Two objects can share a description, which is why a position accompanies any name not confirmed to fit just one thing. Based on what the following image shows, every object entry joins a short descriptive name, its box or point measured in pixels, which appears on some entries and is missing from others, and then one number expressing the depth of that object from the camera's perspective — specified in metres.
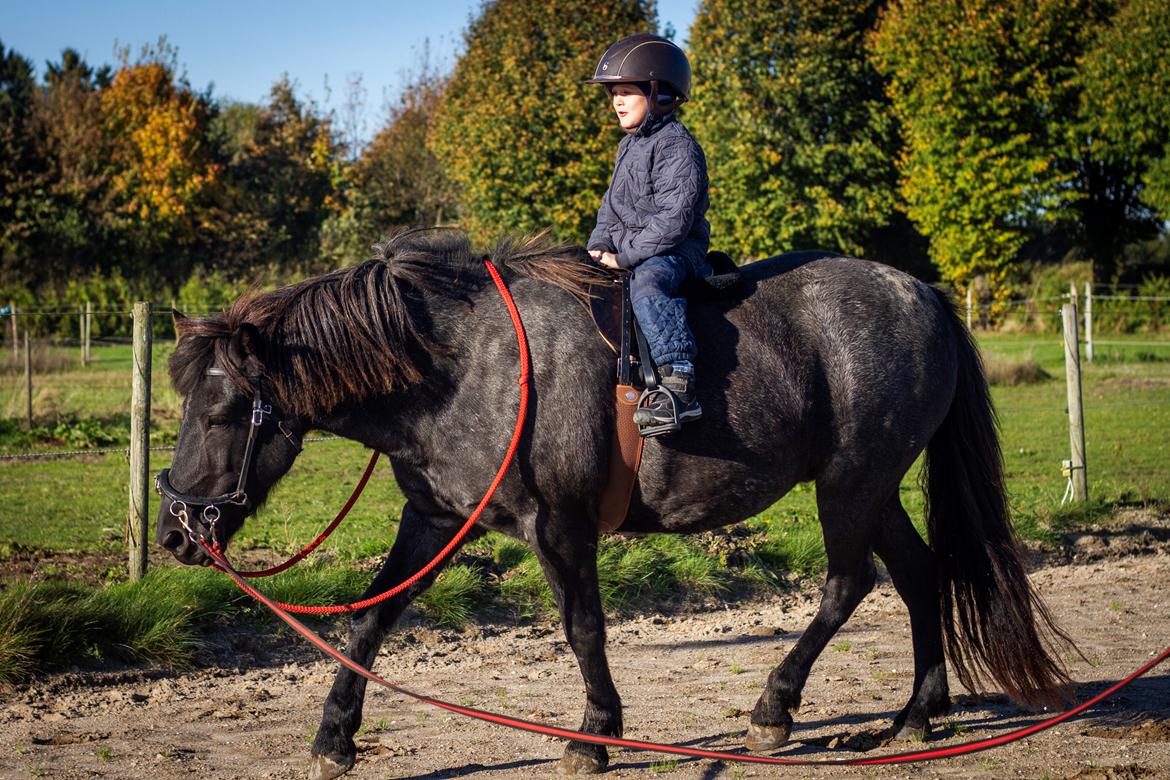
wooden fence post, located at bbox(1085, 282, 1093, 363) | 21.06
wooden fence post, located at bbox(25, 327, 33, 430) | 13.16
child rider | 4.27
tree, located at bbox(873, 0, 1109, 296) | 28.36
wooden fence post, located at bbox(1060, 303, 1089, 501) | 9.51
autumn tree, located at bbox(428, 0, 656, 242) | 30.38
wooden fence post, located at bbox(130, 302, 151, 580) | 6.37
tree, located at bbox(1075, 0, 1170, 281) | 27.39
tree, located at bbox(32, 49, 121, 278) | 37.34
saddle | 4.34
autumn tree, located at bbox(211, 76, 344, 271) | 42.69
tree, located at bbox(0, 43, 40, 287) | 35.84
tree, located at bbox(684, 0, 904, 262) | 28.66
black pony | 4.14
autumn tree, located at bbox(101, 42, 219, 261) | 39.25
